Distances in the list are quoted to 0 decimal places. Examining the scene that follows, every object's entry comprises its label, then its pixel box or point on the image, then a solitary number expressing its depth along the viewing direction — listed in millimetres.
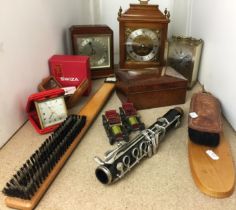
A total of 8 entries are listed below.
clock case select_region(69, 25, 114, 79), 993
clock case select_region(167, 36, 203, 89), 953
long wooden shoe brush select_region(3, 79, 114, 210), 507
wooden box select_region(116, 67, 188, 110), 815
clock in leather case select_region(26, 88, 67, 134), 726
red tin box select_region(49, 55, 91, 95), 890
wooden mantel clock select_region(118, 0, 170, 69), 919
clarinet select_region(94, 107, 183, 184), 551
